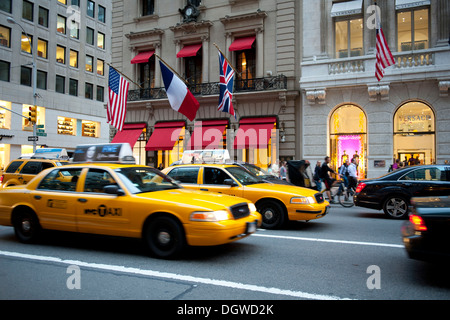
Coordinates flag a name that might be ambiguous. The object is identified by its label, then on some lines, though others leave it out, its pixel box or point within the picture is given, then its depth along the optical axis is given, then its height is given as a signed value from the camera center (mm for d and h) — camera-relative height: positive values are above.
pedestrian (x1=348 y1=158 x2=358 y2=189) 14180 -267
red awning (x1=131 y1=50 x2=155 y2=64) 24445 +7744
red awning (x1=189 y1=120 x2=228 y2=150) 22125 +2209
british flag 17656 +4167
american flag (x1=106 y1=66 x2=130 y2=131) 18406 +3602
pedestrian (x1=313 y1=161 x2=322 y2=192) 14317 -345
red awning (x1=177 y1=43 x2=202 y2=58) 22906 +7741
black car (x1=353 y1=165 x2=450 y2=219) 10047 -502
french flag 16641 +3617
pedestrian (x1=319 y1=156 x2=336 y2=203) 13805 -229
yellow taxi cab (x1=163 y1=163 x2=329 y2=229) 8312 -511
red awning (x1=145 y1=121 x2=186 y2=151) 22691 +2205
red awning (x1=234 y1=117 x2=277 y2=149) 20781 +2192
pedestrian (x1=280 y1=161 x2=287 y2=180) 17270 -99
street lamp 25631 +6057
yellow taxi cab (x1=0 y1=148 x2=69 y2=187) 13305 -14
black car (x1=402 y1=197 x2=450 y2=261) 4328 -777
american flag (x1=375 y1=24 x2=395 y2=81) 15930 +5257
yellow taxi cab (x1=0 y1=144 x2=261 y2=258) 5598 -675
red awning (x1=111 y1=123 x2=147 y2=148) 24156 +2496
